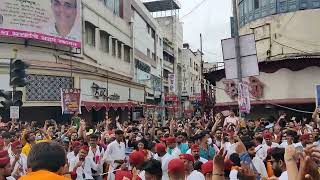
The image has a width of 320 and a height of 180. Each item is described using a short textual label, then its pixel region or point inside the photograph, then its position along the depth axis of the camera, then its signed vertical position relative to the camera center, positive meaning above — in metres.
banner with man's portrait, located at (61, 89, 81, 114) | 10.14 +0.16
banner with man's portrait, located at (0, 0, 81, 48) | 12.67 +4.27
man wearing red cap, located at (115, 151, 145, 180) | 3.36 -0.78
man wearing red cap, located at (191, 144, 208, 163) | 4.17 -0.81
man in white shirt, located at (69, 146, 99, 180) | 4.66 -1.11
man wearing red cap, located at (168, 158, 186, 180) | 2.79 -0.71
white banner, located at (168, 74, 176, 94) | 29.12 +2.30
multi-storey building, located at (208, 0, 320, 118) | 12.69 +2.20
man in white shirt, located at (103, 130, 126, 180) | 5.23 -0.99
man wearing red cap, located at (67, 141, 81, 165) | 4.86 -0.87
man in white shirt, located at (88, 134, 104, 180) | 5.09 -0.97
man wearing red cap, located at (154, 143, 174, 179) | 4.01 -0.85
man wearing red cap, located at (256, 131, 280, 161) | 4.78 -0.87
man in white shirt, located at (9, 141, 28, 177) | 4.19 -0.89
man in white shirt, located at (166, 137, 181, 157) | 4.83 -0.81
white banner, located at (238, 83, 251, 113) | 7.17 +0.05
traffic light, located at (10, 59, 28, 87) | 7.95 +0.96
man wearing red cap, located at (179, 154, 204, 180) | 3.39 -0.89
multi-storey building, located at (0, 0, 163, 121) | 13.23 +2.61
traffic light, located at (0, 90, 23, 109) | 8.08 +0.21
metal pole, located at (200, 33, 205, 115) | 18.90 +0.29
